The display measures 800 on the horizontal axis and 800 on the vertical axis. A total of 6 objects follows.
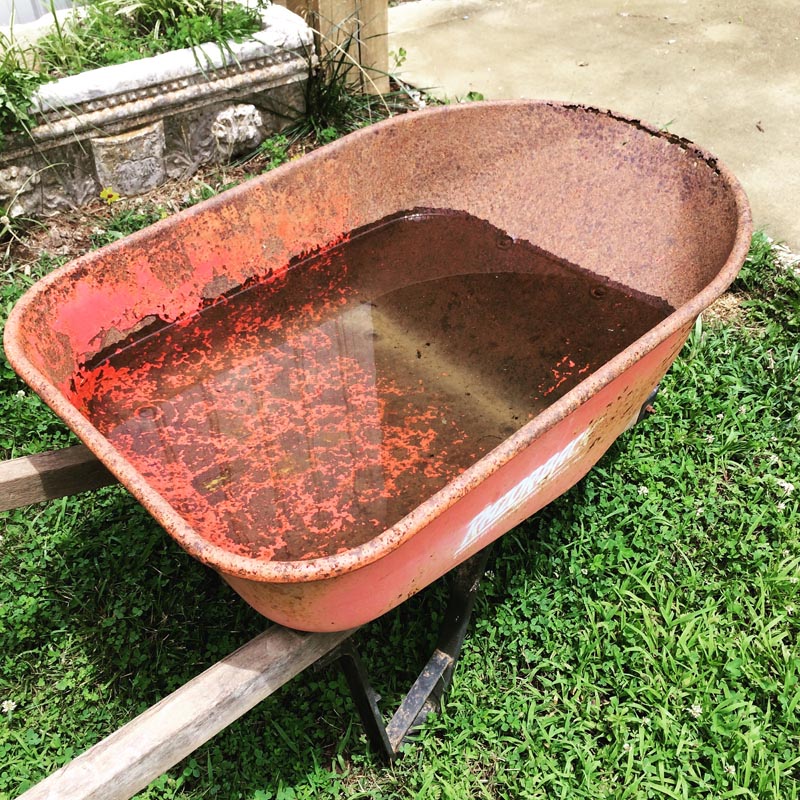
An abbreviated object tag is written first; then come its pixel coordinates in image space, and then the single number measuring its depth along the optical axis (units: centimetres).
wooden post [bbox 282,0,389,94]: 334
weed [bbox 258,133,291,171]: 338
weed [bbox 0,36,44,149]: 272
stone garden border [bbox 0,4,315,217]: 289
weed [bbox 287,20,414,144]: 343
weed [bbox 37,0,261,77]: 310
